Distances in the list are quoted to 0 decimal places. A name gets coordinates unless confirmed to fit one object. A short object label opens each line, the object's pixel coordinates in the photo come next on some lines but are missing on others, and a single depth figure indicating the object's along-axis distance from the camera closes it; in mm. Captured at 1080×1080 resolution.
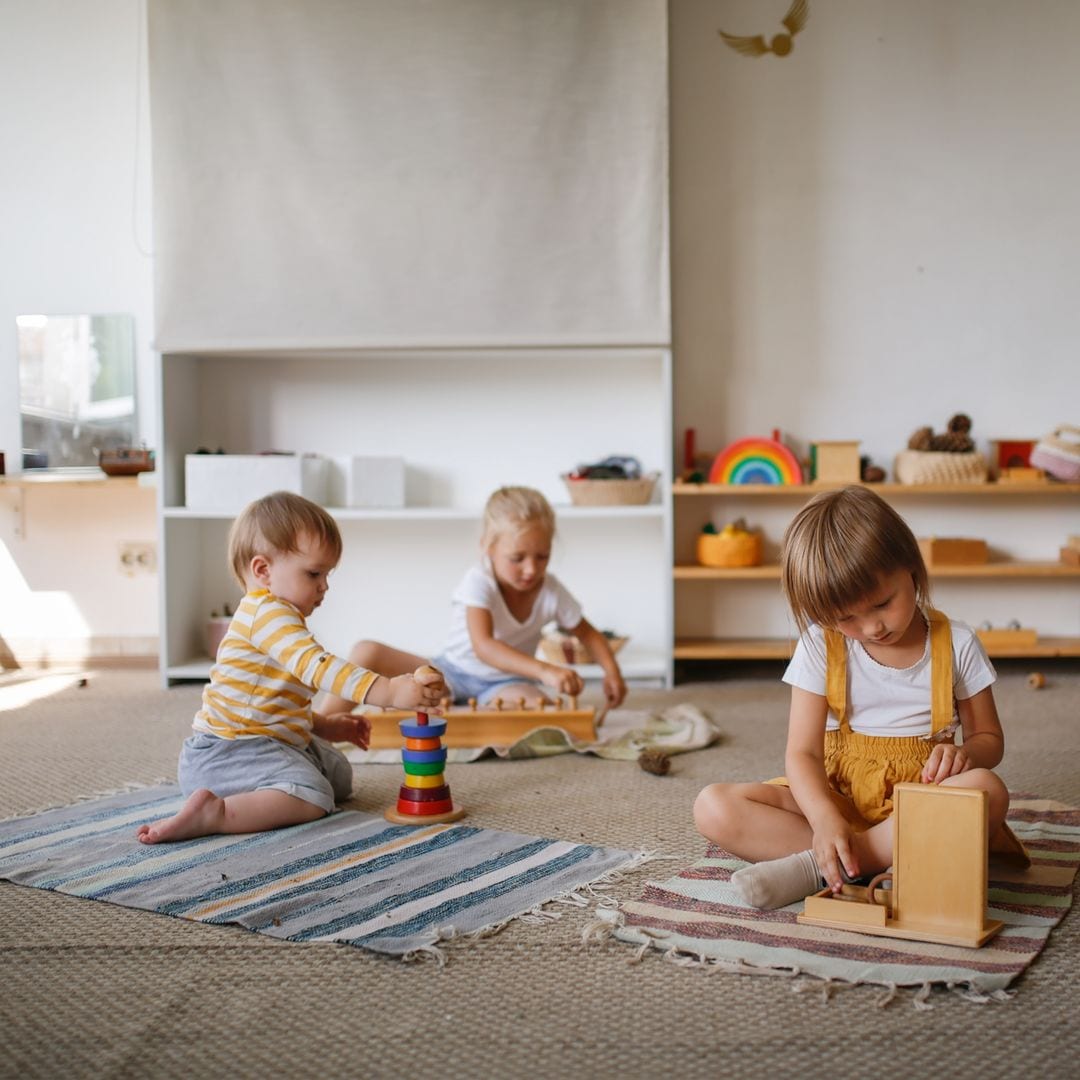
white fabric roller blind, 3000
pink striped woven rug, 1159
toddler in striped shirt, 1737
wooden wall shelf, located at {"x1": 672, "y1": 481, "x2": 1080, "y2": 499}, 3092
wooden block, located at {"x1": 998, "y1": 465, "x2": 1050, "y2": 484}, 3158
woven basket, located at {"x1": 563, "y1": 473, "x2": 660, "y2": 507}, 3105
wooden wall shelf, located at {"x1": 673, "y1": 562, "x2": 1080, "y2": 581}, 3100
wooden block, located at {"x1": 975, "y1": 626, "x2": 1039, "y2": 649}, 3127
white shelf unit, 3375
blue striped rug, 1332
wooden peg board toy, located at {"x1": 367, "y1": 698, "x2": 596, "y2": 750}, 2281
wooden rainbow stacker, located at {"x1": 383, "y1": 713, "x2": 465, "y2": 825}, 1734
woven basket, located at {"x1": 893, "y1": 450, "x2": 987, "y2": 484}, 3121
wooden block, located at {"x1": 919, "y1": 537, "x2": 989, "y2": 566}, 3123
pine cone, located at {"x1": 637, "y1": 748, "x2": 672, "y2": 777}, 2070
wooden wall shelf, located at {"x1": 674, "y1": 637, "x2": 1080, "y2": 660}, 3107
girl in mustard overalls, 1350
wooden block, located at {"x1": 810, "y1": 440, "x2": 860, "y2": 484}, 3164
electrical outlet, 3455
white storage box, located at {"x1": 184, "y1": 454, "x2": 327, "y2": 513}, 3086
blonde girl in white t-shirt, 2416
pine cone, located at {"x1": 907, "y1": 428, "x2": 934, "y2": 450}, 3180
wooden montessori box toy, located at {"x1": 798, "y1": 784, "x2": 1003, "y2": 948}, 1223
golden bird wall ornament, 3330
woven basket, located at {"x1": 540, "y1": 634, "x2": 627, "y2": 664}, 3117
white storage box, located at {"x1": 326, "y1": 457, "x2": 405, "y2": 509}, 3195
